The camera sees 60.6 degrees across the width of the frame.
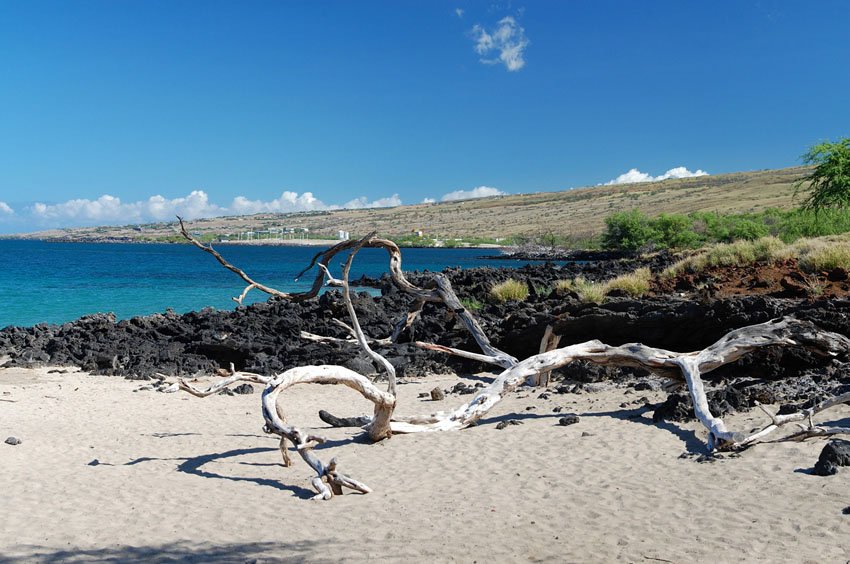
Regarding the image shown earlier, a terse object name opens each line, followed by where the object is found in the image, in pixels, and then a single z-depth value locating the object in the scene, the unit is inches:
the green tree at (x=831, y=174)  1192.3
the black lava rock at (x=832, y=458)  263.7
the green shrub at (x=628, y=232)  2729.6
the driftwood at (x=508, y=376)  291.9
